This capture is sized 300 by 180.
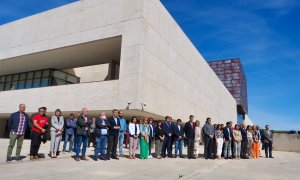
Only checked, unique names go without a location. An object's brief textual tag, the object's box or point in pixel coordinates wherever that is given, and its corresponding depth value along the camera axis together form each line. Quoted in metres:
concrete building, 16.59
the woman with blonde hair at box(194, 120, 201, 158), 11.39
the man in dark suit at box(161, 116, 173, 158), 10.92
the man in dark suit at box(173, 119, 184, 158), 11.15
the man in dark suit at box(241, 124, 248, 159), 12.73
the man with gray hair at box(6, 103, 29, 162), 7.68
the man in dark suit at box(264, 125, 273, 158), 14.09
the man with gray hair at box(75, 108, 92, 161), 8.44
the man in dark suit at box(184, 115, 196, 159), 11.19
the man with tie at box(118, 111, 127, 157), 9.40
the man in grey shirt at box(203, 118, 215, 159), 11.38
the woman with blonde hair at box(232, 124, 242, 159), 12.26
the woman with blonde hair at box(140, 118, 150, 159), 10.05
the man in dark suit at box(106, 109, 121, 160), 9.01
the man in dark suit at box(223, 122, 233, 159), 12.03
